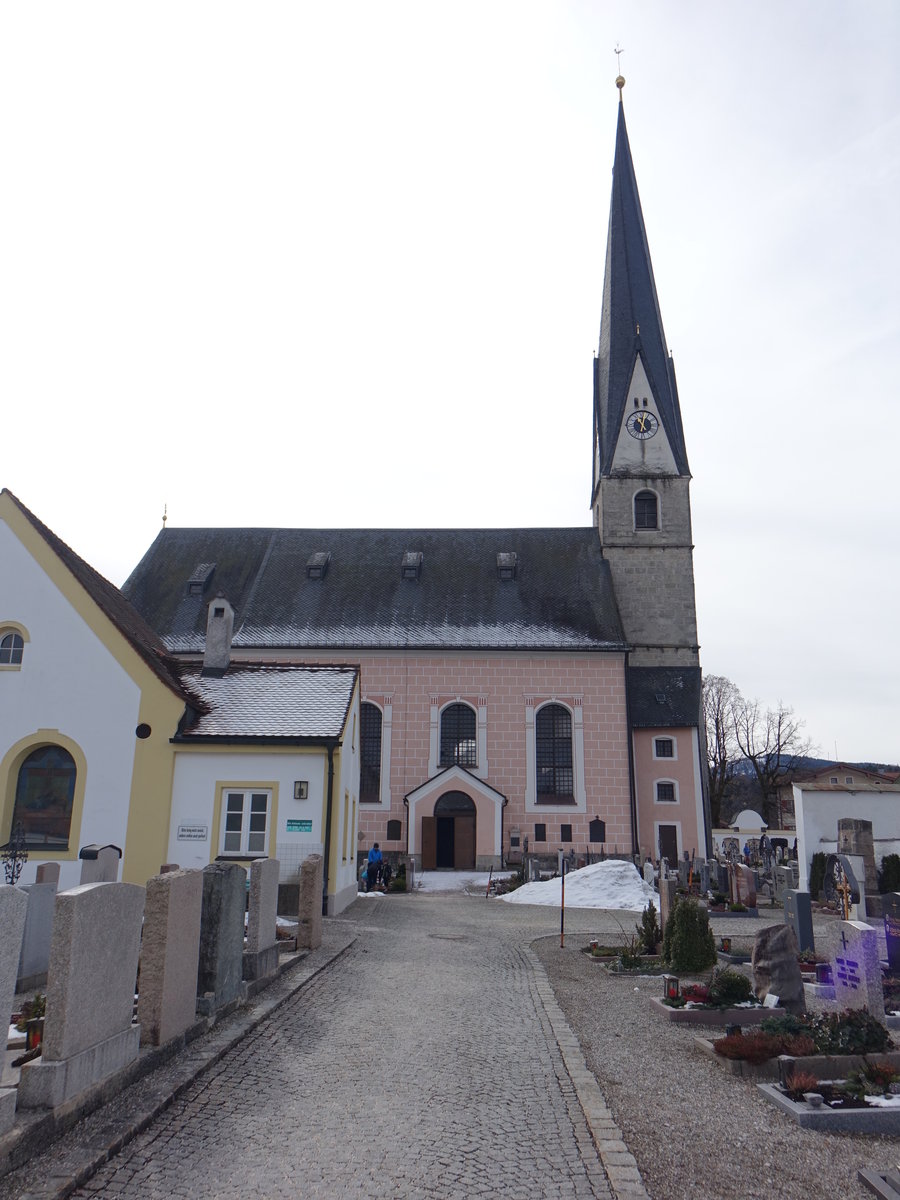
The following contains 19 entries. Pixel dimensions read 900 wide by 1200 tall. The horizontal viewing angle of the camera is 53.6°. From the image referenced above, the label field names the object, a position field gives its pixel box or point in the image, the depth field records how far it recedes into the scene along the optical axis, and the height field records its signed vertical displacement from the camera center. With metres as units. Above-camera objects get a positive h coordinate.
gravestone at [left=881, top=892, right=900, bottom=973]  11.64 -1.15
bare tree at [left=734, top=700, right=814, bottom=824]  54.69 +5.14
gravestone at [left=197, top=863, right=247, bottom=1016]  8.03 -0.92
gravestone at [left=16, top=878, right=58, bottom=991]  10.02 -1.17
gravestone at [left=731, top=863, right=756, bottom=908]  19.98 -1.02
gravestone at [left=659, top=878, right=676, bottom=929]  13.05 -0.82
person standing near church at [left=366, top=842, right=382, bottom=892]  24.80 -0.87
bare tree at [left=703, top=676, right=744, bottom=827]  54.09 +6.52
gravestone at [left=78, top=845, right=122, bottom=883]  11.51 -0.37
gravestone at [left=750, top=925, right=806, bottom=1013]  8.73 -1.23
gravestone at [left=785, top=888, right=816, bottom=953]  12.28 -1.05
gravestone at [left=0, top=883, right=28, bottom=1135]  4.87 -0.65
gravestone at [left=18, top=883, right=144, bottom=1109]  5.37 -1.01
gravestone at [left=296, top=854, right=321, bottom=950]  12.27 -0.91
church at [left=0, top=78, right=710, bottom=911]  31.09 +7.16
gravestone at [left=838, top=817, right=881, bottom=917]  20.20 +0.01
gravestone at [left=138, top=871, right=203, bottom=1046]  6.87 -0.95
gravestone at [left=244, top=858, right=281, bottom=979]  9.54 -0.93
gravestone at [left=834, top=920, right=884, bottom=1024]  7.90 -1.13
